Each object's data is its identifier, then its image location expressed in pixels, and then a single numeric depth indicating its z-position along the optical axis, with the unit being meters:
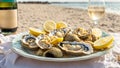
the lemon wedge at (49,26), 1.02
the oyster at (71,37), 0.87
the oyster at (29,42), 0.85
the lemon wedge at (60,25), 1.04
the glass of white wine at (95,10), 1.16
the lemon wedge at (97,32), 0.93
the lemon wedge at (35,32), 0.96
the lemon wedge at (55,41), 0.84
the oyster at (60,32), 0.90
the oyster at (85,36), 0.91
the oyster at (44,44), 0.81
